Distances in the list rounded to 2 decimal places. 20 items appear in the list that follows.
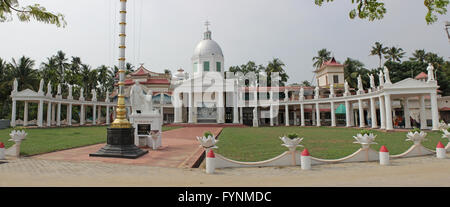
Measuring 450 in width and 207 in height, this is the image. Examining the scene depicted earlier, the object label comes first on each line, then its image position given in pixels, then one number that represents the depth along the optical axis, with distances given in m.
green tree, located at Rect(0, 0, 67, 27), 6.43
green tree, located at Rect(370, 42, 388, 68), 51.94
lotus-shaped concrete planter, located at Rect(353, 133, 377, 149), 8.30
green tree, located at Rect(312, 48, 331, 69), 53.95
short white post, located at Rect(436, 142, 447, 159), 8.86
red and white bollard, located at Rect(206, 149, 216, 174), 6.62
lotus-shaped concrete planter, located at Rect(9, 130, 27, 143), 9.01
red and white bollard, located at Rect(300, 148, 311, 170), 7.10
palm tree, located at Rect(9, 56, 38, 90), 37.59
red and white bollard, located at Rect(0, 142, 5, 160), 8.56
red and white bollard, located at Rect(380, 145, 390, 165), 7.74
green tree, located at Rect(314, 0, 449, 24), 4.40
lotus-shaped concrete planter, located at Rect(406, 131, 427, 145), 9.31
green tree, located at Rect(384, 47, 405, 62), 51.06
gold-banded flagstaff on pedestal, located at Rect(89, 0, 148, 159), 9.09
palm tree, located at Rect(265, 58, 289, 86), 48.88
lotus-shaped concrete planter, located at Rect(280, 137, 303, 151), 7.61
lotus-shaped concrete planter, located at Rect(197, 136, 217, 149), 7.27
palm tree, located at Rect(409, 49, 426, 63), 48.88
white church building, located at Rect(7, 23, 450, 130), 33.92
